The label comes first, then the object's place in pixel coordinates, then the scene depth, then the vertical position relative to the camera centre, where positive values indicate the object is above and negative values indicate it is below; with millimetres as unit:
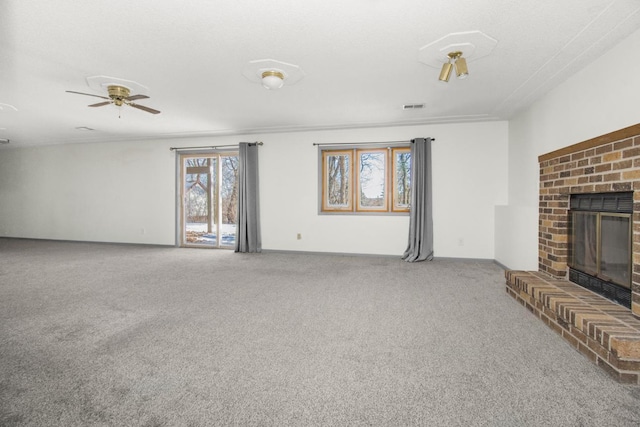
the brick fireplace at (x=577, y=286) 1642 -555
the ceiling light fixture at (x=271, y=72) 2857 +1413
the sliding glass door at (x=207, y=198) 5988 +284
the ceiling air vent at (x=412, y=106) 4031 +1426
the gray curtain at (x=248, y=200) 5527 +198
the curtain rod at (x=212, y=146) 5571 +1279
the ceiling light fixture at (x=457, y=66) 2475 +1206
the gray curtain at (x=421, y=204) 4770 +95
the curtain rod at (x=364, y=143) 4999 +1168
